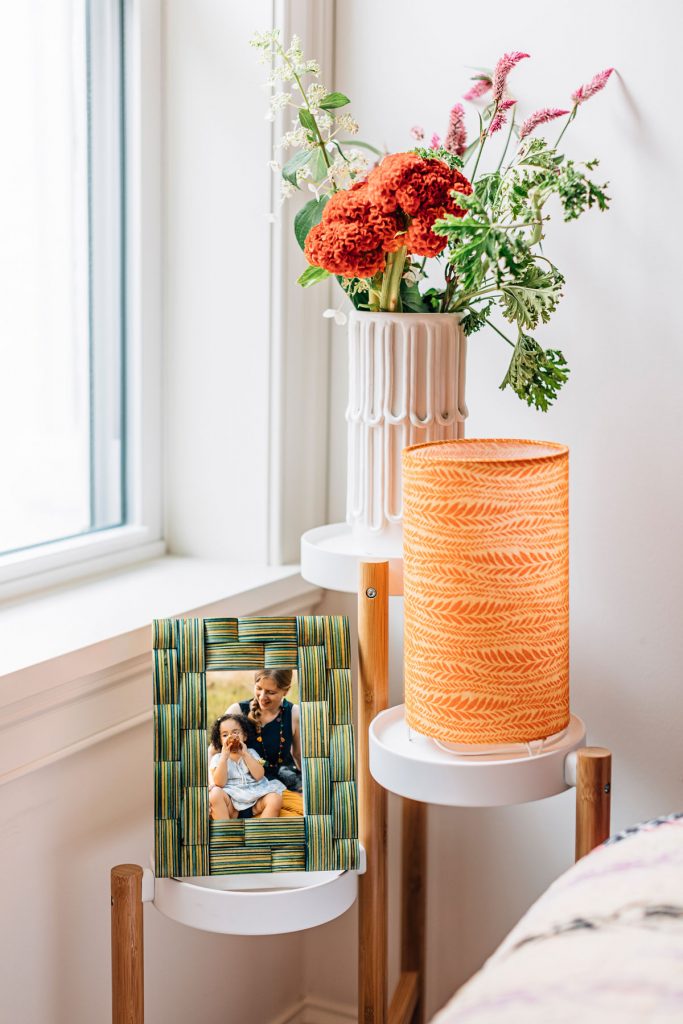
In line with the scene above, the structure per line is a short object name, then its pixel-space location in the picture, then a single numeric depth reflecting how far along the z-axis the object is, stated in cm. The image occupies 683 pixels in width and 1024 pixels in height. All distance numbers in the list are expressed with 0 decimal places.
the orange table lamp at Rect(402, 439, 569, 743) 218
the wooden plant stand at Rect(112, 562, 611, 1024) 222
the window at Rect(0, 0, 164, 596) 252
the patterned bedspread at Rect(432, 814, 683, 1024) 169
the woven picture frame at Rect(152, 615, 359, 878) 225
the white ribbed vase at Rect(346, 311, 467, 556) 234
